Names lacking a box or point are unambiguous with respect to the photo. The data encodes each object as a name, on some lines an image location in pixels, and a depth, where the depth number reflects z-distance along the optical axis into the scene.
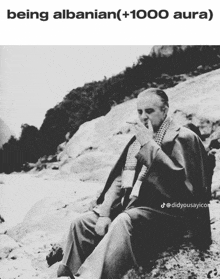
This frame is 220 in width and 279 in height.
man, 2.16
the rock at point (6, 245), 2.94
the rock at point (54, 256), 2.70
